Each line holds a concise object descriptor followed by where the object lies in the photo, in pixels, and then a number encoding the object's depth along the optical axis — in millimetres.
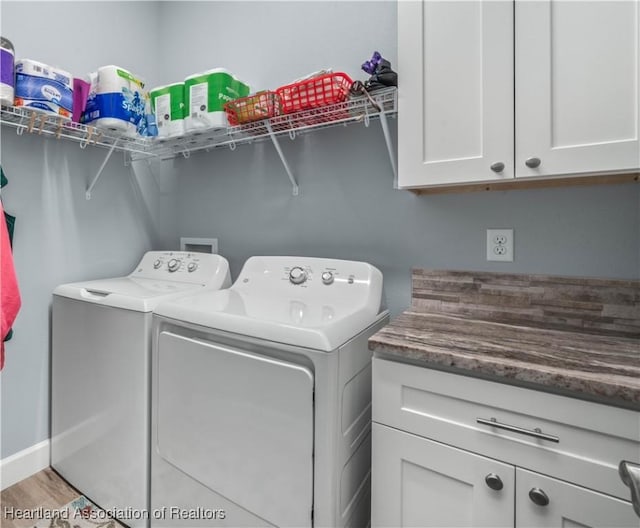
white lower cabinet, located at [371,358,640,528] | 778
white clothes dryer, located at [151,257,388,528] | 1050
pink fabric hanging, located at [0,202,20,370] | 1341
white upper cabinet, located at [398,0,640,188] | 964
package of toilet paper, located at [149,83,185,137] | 1806
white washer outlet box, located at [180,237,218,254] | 2186
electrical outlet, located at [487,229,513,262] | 1370
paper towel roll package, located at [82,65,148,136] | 1648
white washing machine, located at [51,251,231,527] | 1428
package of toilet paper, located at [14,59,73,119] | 1433
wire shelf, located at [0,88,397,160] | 1423
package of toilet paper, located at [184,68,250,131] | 1675
